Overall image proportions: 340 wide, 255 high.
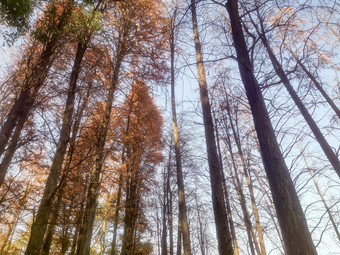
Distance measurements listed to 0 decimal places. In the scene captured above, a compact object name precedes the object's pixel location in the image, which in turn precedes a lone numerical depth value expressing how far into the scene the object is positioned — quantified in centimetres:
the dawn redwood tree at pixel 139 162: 905
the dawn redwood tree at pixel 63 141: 370
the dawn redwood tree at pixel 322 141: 696
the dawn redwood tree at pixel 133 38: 701
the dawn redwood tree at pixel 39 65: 470
